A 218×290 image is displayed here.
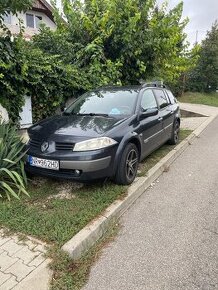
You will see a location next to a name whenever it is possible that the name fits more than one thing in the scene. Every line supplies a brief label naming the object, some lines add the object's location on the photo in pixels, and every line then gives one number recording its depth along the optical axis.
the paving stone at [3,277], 1.84
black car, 2.89
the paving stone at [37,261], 1.99
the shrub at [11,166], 2.97
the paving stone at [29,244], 2.17
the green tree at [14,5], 3.57
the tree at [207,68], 16.97
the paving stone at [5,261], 1.98
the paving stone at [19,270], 1.89
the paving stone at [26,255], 2.04
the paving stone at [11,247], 2.13
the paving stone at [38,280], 1.81
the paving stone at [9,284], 1.79
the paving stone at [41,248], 2.13
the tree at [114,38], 6.12
